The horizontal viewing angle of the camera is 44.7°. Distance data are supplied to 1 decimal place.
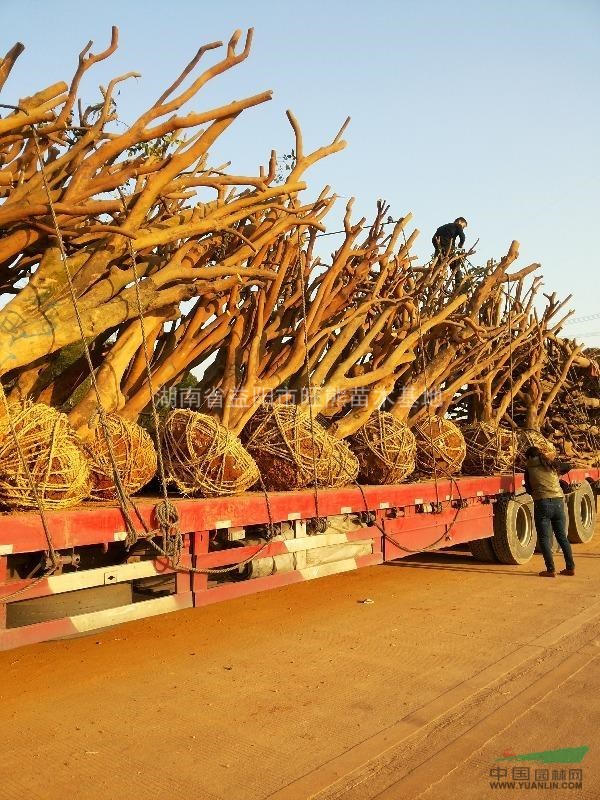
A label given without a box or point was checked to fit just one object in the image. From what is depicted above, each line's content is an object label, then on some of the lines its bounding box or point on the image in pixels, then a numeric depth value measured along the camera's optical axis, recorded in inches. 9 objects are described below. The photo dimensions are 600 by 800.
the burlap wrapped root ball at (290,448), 227.6
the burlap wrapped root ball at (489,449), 350.0
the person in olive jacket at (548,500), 327.3
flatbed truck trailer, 148.7
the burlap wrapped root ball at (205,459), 195.3
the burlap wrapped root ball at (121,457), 176.9
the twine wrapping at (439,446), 308.5
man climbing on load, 417.7
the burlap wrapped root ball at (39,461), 144.4
